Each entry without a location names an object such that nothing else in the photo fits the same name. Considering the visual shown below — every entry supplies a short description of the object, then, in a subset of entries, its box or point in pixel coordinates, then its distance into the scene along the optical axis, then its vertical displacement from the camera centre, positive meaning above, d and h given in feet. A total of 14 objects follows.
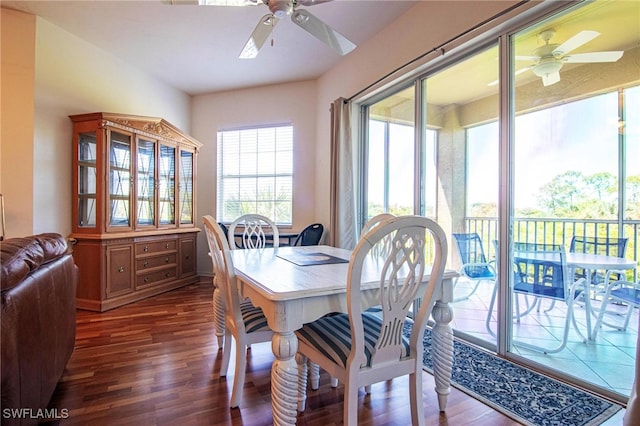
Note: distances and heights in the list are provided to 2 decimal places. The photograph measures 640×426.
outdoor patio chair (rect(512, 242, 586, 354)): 6.49 -1.41
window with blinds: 14.92 +1.89
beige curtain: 11.84 +1.13
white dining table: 3.93 -1.25
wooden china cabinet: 10.27 +0.09
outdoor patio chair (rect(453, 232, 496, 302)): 8.11 -1.27
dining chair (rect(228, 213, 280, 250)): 8.32 -0.36
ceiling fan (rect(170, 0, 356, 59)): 5.64 +3.77
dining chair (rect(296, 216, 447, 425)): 3.79 -1.58
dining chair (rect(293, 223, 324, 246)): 13.00 -1.02
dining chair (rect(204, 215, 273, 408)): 5.13 -1.83
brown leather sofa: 3.45 -1.46
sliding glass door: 5.77 +0.68
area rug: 4.91 -3.19
